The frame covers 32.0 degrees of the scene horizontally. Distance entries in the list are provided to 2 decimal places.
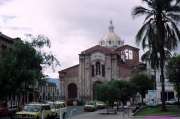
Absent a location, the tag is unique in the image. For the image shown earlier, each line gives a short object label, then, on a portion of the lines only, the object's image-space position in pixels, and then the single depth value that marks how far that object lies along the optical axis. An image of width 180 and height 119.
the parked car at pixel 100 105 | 53.40
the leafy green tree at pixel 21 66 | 30.45
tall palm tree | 34.38
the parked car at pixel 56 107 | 29.01
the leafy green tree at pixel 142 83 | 62.83
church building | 80.02
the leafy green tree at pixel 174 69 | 42.30
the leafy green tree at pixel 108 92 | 41.25
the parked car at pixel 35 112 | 24.49
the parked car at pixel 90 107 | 47.50
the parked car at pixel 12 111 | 32.26
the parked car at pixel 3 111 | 33.50
